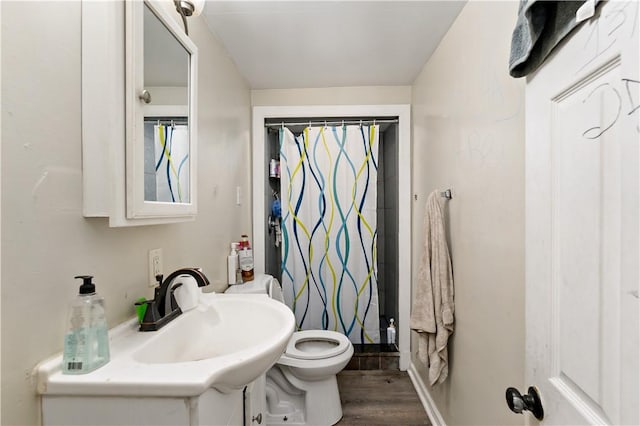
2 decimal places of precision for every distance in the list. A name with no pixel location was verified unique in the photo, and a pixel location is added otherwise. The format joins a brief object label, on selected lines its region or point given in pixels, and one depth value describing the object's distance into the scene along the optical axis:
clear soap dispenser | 0.68
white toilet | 1.83
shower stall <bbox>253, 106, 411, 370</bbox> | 2.44
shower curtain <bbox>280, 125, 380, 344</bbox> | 2.44
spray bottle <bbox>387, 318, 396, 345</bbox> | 2.61
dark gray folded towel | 0.64
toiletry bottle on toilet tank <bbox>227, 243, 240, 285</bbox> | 1.89
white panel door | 0.48
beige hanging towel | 1.62
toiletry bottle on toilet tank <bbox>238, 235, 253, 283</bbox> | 1.99
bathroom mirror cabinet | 0.79
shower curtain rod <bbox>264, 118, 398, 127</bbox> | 2.49
